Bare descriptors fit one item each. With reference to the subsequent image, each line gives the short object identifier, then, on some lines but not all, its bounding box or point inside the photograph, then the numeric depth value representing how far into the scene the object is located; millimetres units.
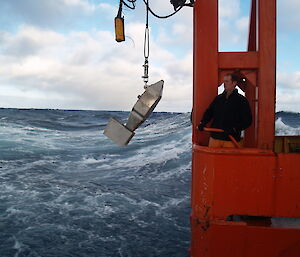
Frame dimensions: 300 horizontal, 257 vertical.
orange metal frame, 2971
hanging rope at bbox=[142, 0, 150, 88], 4004
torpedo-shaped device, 3635
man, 3244
